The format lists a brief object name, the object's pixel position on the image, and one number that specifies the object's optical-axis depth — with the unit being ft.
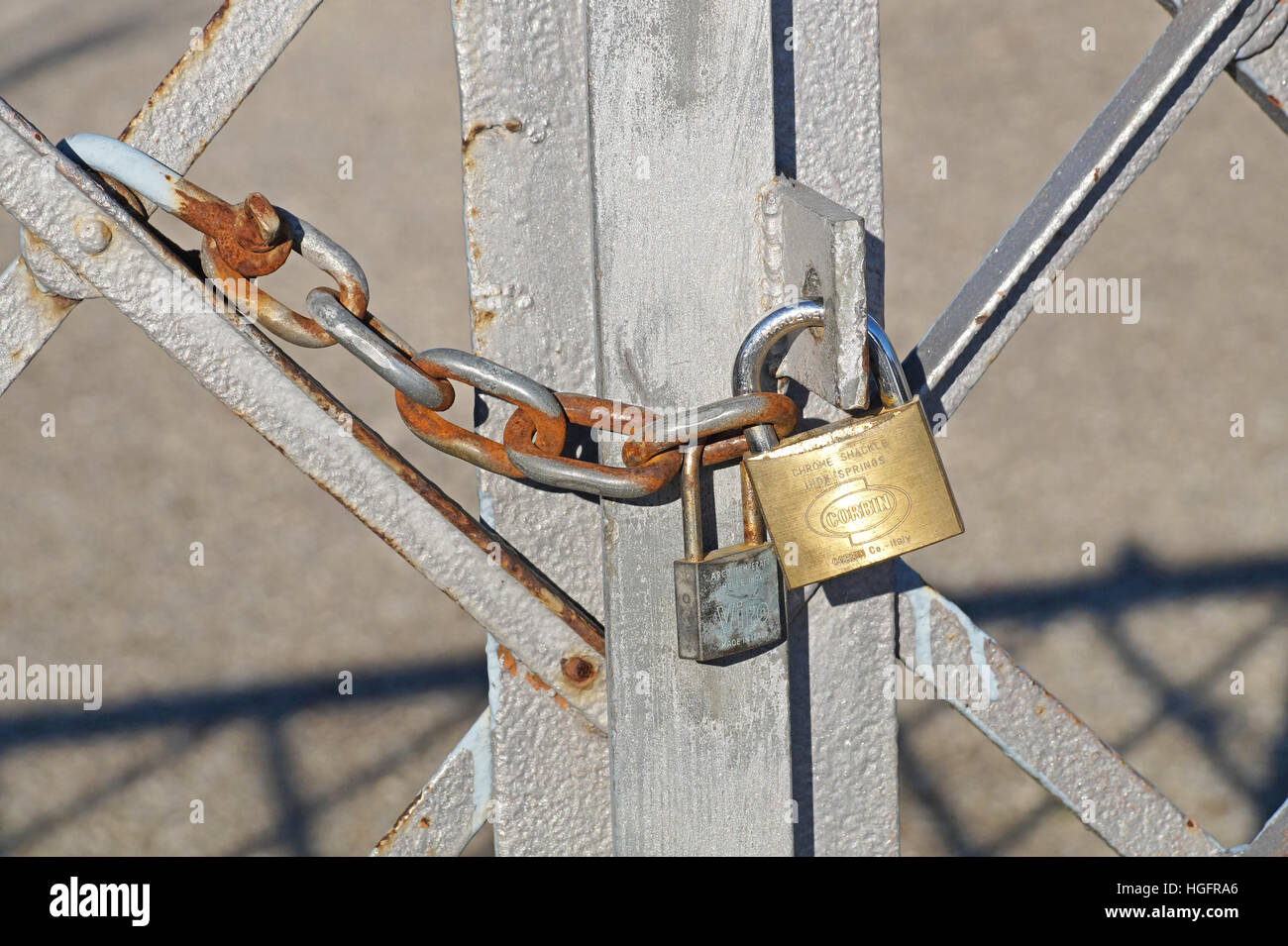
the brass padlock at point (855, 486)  4.05
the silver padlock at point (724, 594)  4.06
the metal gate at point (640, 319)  4.04
